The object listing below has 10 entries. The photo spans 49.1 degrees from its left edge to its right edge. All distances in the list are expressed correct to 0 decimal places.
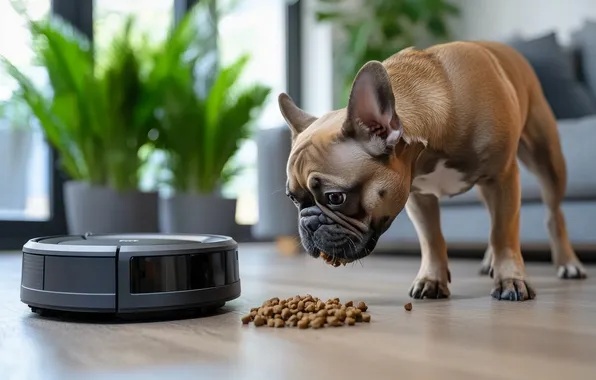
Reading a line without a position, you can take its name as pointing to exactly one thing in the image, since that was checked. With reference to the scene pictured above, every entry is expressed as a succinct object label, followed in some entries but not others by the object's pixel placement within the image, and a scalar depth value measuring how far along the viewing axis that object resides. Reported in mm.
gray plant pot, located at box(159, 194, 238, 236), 4285
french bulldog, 1407
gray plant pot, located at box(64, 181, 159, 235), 3873
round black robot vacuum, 1359
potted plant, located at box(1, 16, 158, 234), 3865
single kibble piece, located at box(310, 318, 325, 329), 1324
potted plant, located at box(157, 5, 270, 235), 4211
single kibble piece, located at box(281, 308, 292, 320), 1393
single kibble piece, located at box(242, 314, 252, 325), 1392
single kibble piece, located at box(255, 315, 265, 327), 1365
